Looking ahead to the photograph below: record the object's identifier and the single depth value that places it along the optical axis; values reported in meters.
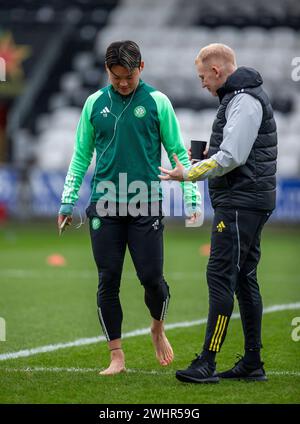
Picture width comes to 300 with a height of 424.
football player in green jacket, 12.34
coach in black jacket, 11.57
